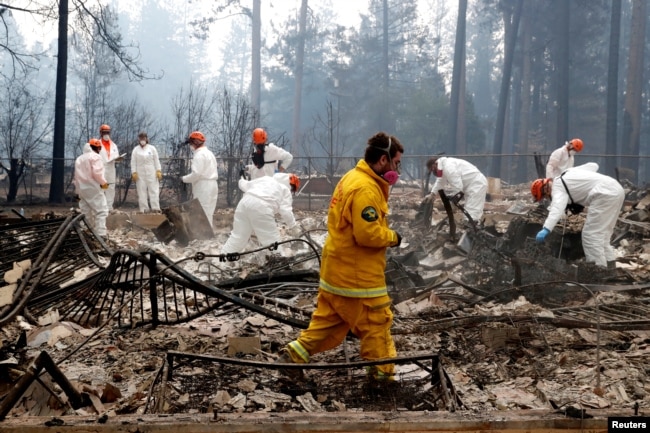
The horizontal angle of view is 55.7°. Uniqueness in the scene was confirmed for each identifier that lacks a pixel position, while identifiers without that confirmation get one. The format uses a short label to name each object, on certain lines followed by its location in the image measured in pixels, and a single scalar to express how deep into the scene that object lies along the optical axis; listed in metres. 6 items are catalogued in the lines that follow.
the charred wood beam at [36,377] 2.65
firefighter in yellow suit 3.73
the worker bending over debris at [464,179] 10.59
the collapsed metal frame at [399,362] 3.08
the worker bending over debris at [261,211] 7.94
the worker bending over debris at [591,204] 7.51
